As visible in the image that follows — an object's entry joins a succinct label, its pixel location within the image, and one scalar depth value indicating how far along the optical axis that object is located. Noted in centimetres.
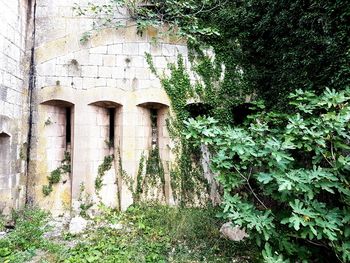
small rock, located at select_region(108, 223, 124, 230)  422
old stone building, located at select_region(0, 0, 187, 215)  483
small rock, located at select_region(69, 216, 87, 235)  413
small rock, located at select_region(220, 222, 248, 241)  379
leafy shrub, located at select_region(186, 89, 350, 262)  243
